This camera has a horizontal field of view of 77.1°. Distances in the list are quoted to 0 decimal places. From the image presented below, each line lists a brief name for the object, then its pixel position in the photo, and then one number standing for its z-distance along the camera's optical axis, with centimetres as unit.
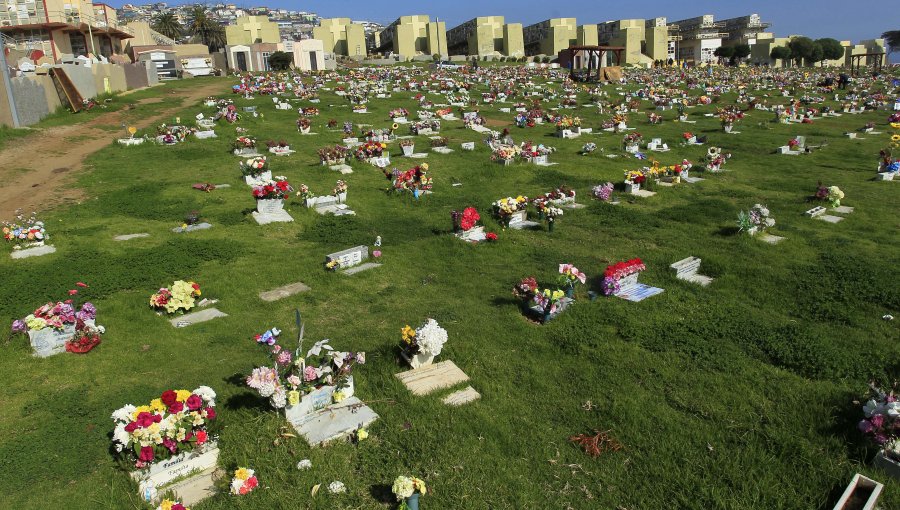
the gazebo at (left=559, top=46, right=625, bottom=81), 5956
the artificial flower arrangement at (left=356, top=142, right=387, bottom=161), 2166
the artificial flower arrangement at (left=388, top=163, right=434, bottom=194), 1777
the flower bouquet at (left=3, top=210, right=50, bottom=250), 1256
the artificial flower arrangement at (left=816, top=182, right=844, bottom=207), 1612
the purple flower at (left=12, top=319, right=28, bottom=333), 865
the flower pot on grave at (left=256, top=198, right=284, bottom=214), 1509
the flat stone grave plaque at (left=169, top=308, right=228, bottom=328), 944
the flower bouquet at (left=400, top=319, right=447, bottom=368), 777
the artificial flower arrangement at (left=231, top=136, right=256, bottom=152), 2302
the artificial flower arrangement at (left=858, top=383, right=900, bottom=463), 584
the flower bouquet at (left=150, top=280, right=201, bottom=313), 971
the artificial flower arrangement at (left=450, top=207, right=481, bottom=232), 1365
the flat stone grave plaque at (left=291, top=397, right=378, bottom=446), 648
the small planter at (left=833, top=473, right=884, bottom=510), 524
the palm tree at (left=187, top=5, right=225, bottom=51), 10056
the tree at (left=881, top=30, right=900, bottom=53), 15575
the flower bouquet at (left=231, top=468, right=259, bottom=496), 562
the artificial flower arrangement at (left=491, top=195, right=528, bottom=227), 1466
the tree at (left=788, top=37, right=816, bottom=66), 10488
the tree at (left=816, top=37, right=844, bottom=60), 10994
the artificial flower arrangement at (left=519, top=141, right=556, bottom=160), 2236
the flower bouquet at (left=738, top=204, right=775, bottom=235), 1371
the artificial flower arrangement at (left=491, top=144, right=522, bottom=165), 2164
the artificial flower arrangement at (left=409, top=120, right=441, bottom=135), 2844
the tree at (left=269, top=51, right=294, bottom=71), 7044
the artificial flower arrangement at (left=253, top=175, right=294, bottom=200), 1495
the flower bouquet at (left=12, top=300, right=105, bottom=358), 835
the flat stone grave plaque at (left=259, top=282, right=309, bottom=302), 1048
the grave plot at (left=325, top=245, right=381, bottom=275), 1177
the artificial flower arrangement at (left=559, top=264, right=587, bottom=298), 1014
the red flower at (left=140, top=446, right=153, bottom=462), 570
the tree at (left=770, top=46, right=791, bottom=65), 10606
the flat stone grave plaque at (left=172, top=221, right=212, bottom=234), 1404
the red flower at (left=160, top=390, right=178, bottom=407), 605
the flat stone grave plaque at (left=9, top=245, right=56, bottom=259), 1205
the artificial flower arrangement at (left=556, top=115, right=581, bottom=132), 2894
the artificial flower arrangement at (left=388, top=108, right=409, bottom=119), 3209
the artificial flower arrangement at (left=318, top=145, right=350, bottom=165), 2117
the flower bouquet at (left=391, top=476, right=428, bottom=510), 515
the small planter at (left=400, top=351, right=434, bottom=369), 798
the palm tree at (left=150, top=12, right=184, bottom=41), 10319
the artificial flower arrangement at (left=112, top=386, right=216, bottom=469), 577
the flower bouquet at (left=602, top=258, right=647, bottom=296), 1034
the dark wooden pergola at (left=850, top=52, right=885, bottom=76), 7535
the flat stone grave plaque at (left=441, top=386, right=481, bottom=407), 725
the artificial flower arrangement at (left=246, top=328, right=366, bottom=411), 651
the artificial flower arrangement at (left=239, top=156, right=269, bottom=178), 1814
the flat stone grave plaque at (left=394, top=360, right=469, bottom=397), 756
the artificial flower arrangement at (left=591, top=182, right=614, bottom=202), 1728
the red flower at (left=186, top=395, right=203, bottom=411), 607
